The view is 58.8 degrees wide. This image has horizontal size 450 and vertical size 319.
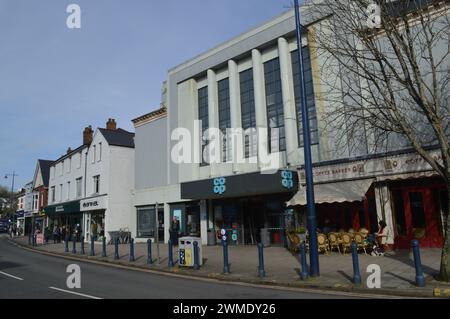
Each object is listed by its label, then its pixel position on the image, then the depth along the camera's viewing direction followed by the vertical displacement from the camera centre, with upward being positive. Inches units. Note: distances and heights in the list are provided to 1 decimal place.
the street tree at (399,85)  395.9 +177.4
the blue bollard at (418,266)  356.2 -45.8
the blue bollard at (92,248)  767.1 -37.2
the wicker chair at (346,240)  618.5 -34.3
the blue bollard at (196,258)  539.8 -45.6
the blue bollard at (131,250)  658.2 -37.9
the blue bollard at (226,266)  495.5 -53.2
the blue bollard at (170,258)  573.3 -47.8
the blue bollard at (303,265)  424.2 -47.9
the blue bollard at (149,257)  608.2 -47.1
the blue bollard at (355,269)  383.9 -49.3
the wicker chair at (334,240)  625.9 -34.1
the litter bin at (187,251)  547.5 -36.5
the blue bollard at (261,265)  460.8 -50.3
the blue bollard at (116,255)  689.0 -47.1
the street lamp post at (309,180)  432.5 +42.9
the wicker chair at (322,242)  618.6 -36.8
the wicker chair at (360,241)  603.1 -35.9
